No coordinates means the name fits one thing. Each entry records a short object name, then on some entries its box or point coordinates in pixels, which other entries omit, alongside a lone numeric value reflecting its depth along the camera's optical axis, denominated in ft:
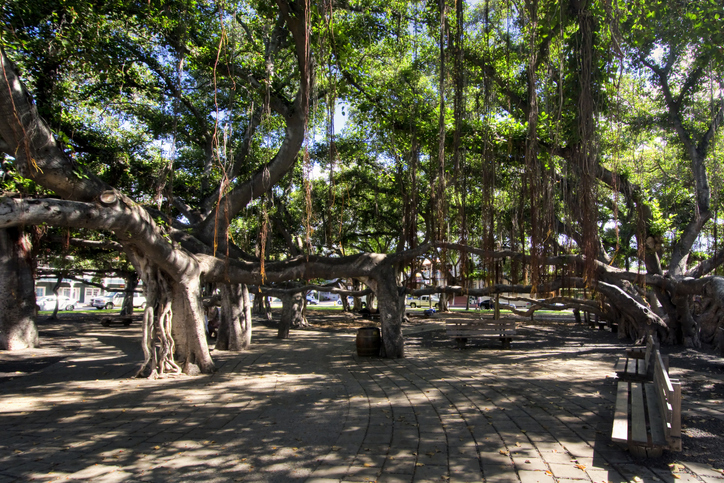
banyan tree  19.47
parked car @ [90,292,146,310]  114.32
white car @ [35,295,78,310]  106.50
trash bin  33.24
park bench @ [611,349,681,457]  11.78
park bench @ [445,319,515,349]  41.14
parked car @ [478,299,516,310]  115.18
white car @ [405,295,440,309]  137.02
